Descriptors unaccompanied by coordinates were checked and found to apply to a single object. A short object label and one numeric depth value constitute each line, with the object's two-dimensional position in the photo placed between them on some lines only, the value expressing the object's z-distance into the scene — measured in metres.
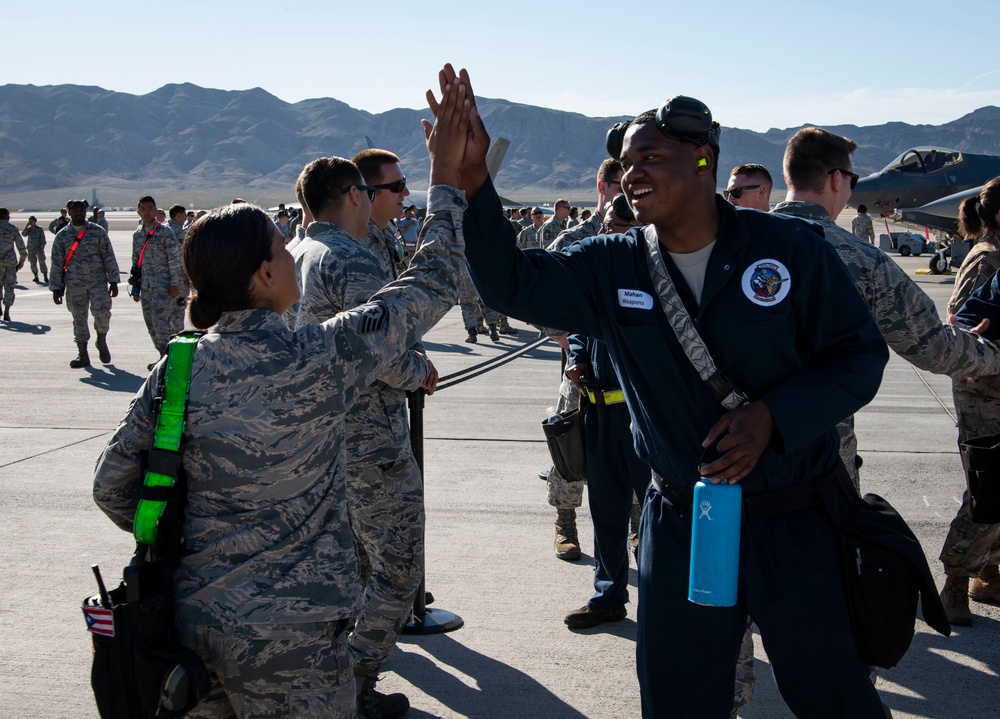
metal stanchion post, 4.42
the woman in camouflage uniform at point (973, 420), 4.33
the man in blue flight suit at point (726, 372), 2.42
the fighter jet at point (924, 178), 31.83
